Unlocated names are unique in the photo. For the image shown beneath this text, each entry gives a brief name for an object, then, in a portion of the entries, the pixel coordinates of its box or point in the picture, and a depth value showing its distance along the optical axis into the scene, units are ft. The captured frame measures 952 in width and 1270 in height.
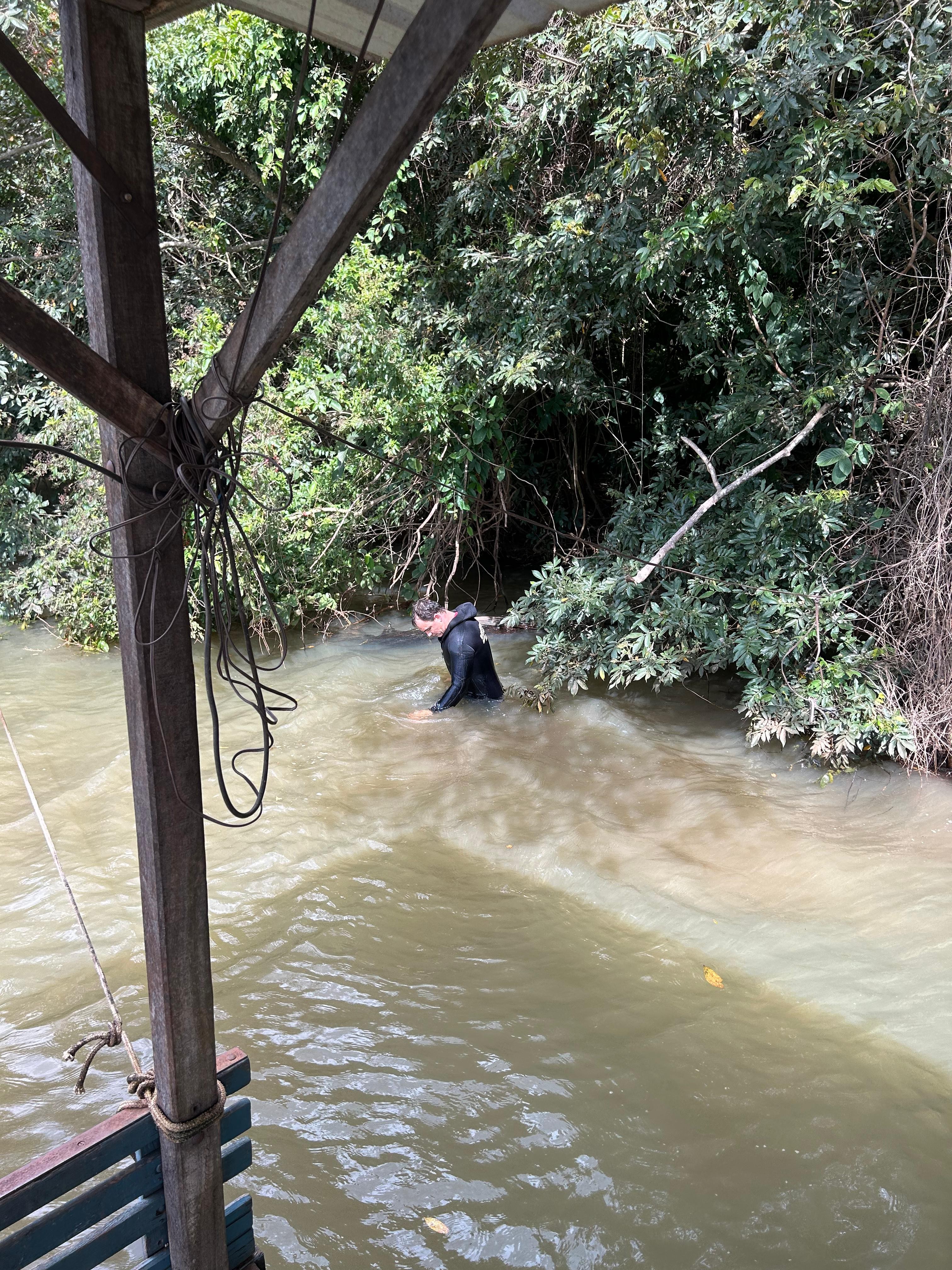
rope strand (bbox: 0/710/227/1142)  8.22
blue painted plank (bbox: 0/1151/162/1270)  7.29
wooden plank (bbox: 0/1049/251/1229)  7.26
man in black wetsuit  24.26
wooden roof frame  5.88
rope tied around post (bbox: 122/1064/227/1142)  8.22
